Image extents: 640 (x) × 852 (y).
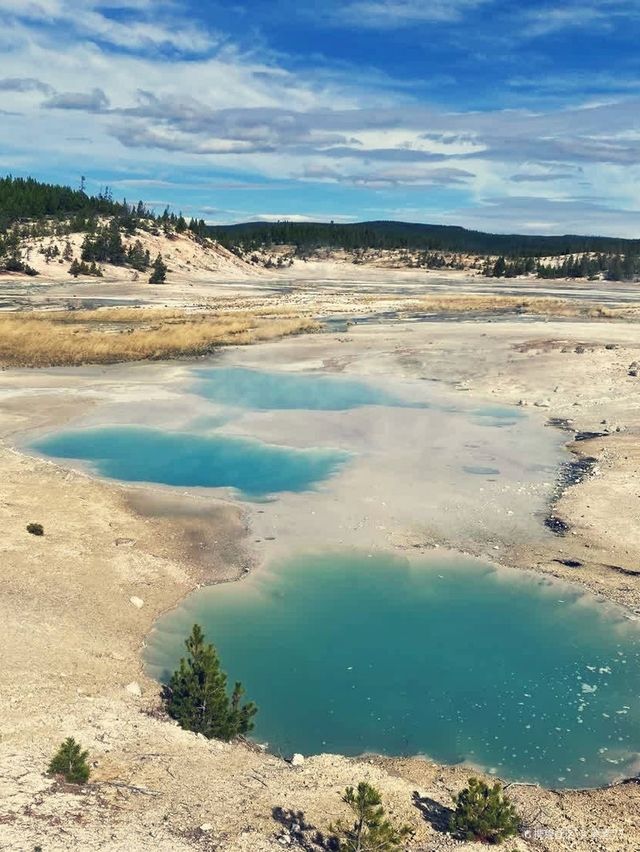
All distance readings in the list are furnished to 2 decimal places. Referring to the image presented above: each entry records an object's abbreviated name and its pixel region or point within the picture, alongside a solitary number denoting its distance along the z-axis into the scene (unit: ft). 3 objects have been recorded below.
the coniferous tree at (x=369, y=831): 25.91
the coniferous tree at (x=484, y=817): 27.68
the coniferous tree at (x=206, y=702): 34.53
